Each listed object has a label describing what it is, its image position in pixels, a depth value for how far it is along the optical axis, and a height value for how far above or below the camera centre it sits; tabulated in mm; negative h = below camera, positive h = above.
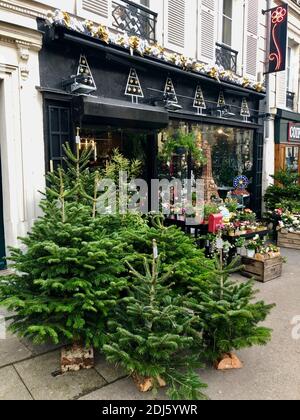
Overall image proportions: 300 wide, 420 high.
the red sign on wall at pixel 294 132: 12578 +1353
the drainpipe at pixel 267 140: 11322 +1015
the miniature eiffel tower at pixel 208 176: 9570 -184
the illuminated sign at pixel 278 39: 10477 +3968
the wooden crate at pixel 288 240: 8844 -1801
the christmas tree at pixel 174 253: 3953 -984
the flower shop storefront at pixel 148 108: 6250 +1383
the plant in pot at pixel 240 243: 6613 -1378
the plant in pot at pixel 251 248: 6574 -1468
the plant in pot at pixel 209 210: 6988 -806
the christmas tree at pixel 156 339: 2949 -1486
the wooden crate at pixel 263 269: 6254 -1806
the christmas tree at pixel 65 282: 3248 -1096
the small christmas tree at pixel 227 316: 3316 -1408
